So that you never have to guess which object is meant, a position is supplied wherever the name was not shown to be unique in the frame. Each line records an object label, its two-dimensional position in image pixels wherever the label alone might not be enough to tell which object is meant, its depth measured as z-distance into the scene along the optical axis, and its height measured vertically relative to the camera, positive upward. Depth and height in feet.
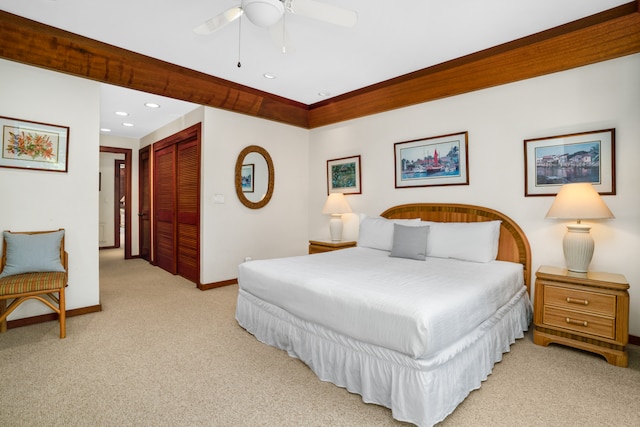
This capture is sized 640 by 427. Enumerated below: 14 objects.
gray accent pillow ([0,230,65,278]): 9.06 -1.30
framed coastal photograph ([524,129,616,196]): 9.04 +1.47
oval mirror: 15.25 +1.63
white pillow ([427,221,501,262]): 10.14 -1.02
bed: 5.59 -2.13
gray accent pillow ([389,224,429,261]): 10.68 -1.12
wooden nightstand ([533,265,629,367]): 7.61 -2.58
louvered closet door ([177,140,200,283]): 14.97 +0.03
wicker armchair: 8.35 -1.94
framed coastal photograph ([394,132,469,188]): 12.01 +1.97
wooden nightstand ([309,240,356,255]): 14.33 -1.65
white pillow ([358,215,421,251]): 12.30 -0.87
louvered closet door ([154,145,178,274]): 17.20 +0.09
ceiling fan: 6.43 +4.29
